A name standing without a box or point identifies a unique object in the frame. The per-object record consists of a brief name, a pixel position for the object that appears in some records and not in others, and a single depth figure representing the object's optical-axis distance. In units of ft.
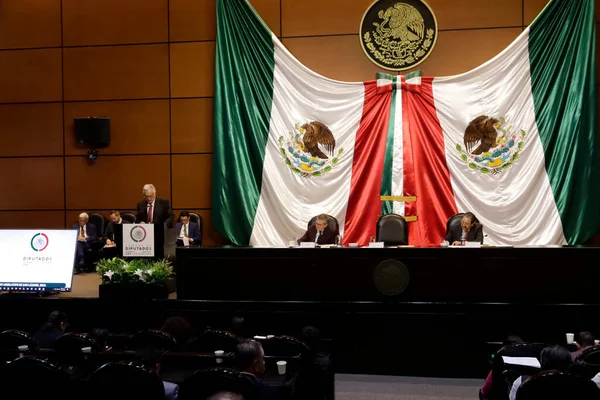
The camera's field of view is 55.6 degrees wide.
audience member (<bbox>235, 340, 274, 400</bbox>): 8.54
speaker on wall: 26.58
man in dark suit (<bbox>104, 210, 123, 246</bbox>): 25.31
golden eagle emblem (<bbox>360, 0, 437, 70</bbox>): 24.82
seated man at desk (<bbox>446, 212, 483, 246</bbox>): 19.62
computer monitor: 17.71
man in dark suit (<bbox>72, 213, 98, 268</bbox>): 25.81
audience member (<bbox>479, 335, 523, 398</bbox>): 10.41
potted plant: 16.93
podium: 18.48
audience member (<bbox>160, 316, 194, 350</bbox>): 11.81
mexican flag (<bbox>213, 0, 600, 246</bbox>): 22.85
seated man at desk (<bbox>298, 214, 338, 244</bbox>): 20.20
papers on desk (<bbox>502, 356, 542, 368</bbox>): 9.62
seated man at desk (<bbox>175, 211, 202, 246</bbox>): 24.73
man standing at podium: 22.49
